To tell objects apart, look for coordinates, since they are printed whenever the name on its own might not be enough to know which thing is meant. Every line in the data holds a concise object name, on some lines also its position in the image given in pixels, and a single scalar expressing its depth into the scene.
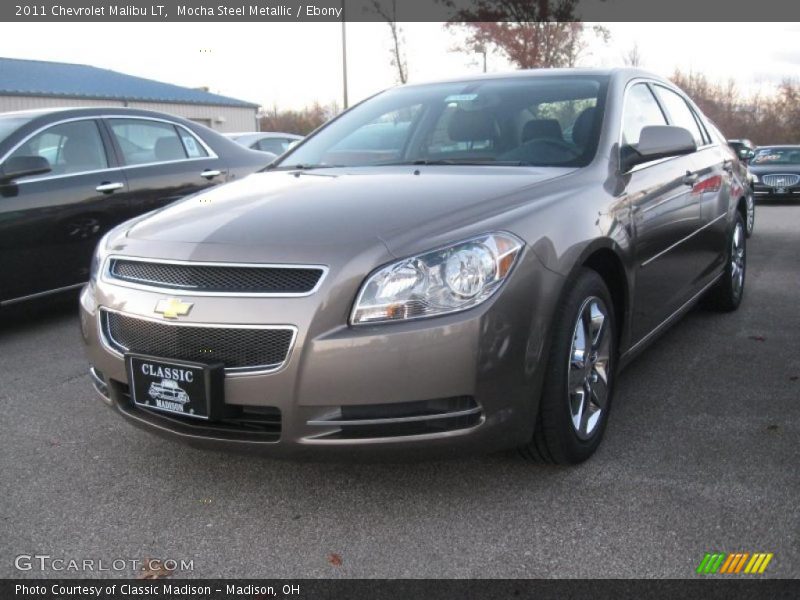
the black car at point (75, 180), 5.15
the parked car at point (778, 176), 15.55
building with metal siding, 28.46
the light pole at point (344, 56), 22.45
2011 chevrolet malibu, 2.43
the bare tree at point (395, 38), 22.14
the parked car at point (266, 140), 11.84
